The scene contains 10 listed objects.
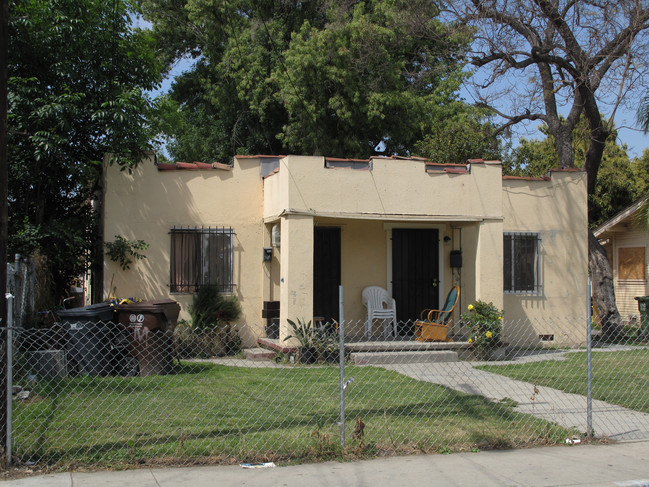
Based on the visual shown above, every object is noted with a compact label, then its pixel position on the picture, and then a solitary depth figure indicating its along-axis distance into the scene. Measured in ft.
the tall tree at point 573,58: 48.32
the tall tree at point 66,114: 37.01
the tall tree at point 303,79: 66.80
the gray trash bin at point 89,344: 30.86
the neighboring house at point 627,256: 58.80
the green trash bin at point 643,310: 51.60
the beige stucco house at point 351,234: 38.55
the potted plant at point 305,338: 35.78
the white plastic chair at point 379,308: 41.24
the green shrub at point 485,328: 38.52
